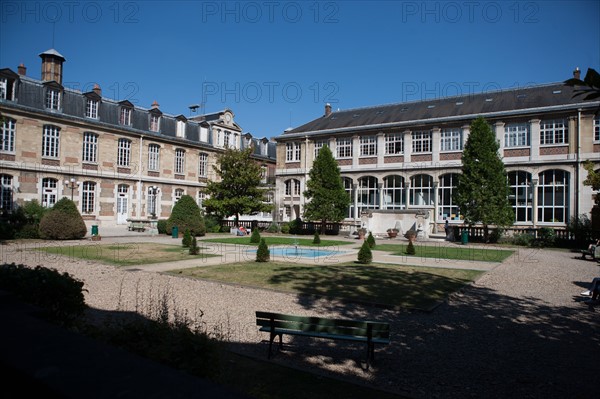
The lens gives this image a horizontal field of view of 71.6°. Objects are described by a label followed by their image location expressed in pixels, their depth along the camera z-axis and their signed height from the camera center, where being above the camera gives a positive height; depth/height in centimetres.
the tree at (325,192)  3494 +159
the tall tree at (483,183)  2850 +204
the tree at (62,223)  2330 -85
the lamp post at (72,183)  3456 +208
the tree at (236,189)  3603 +184
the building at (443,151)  3105 +529
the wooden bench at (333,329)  574 -166
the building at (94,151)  3175 +524
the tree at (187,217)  3016 -58
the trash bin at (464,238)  2786 -172
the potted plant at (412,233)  3049 -164
